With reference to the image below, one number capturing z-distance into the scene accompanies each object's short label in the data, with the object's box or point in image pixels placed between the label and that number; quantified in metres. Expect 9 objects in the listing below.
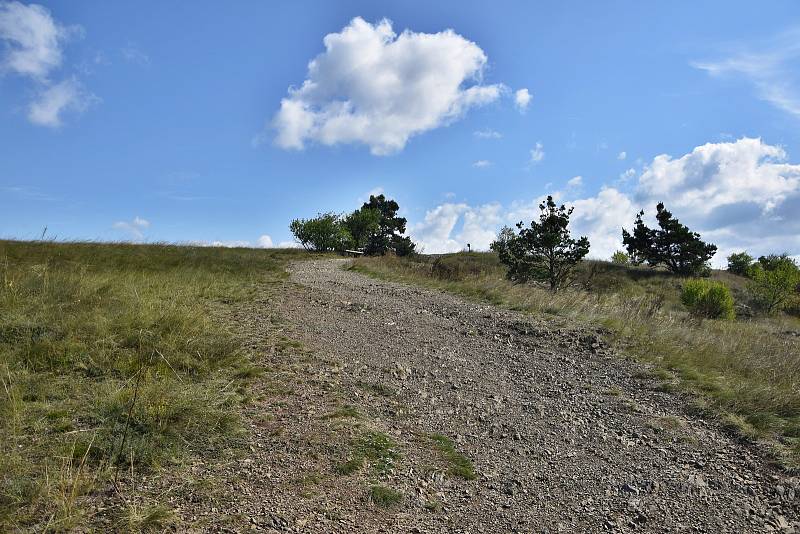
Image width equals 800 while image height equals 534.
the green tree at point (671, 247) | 41.47
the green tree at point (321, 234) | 39.28
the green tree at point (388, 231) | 52.90
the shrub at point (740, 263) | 48.72
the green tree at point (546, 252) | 20.98
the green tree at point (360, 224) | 46.19
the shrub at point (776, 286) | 30.00
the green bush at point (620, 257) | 59.26
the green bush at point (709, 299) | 23.95
